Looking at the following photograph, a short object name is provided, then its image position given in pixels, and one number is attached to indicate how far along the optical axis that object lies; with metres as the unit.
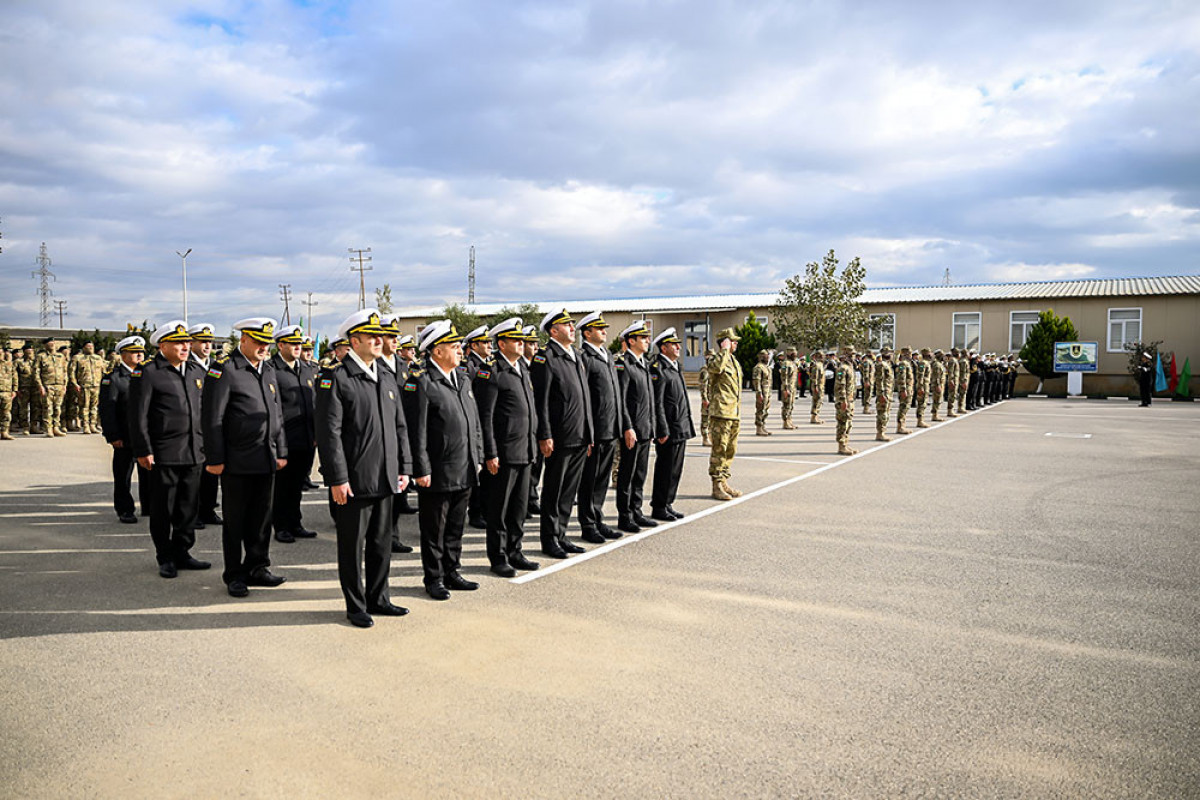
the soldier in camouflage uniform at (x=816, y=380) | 21.94
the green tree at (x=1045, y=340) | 36.22
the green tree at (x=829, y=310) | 38.50
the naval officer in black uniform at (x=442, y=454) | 5.77
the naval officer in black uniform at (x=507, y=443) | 6.40
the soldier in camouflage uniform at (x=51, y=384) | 17.70
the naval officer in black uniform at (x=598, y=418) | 7.64
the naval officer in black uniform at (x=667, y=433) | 8.52
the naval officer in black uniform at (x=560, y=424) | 7.06
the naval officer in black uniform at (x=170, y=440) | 6.50
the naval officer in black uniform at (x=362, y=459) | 5.18
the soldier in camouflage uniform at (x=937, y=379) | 22.23
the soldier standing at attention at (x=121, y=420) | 8.52
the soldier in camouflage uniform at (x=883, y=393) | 17.42
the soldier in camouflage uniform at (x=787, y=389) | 20.09
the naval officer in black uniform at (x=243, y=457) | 5.88
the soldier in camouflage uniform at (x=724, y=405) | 9.62
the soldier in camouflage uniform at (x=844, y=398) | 14.80
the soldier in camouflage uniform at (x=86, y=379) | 18.56
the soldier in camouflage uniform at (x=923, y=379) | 21.34
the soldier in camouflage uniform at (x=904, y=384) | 18.72
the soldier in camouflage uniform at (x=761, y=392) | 18.14
